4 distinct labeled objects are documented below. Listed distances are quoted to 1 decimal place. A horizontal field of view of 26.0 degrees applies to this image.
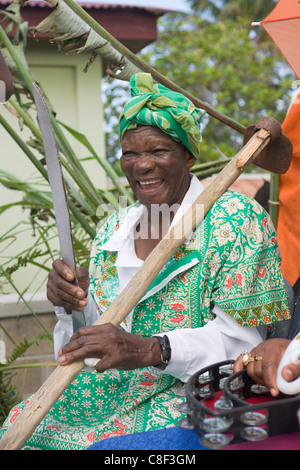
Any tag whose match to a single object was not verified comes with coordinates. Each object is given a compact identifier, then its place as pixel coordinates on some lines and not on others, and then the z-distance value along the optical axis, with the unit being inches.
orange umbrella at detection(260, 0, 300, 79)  101.1
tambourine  52.4
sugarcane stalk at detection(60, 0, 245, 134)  108.1
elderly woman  76.6
